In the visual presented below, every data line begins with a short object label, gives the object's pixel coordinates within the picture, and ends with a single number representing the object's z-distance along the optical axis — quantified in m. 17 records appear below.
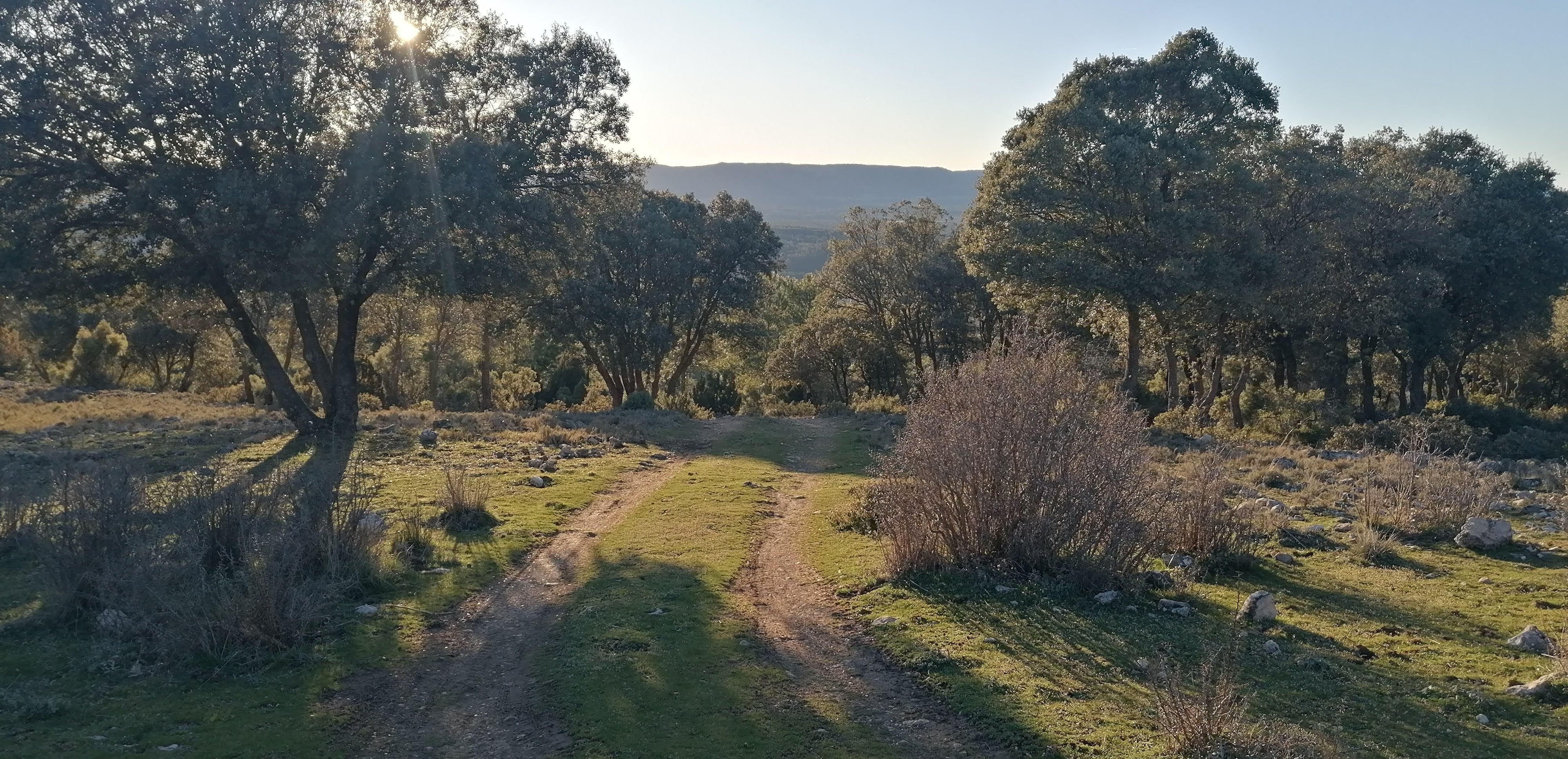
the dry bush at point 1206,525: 11.78
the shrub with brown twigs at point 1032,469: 10.37
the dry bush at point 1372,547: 12.41
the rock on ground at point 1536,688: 7.35
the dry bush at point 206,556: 8.85
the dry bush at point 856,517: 14.52
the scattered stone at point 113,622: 9.05
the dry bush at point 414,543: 12.43
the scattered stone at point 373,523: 11.70
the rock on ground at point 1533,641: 8.45
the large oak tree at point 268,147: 19.08
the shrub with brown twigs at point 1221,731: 6.16
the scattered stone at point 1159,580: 10.62
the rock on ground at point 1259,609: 9.32
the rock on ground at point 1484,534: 12.97
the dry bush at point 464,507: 14.50
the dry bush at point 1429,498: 13.87
